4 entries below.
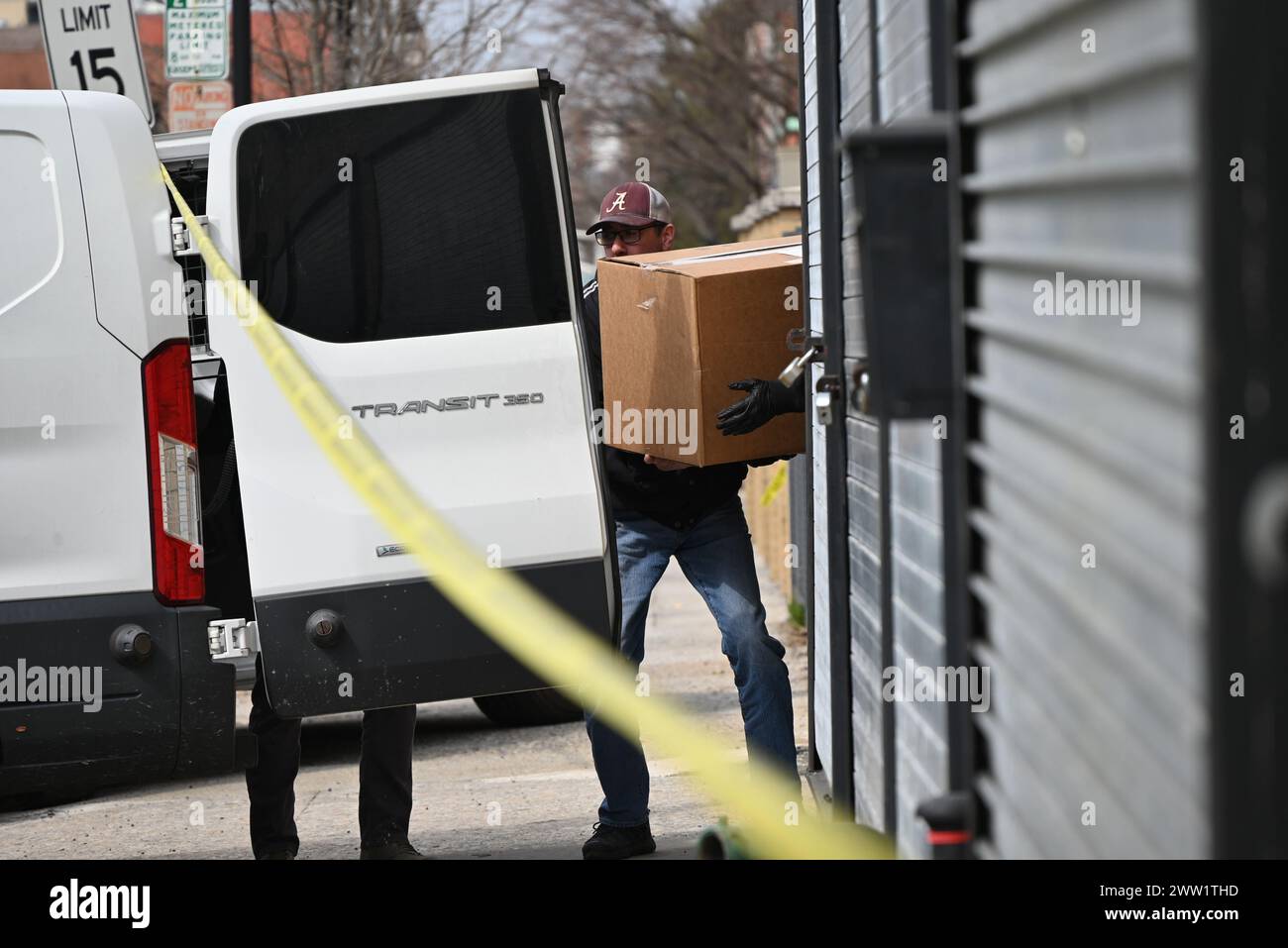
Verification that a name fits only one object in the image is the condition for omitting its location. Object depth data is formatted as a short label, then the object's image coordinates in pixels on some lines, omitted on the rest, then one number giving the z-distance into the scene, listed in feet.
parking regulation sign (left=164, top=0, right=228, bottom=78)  35.88
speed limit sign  31.94
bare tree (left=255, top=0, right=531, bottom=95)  46.65
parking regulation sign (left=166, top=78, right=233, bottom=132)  35.76
